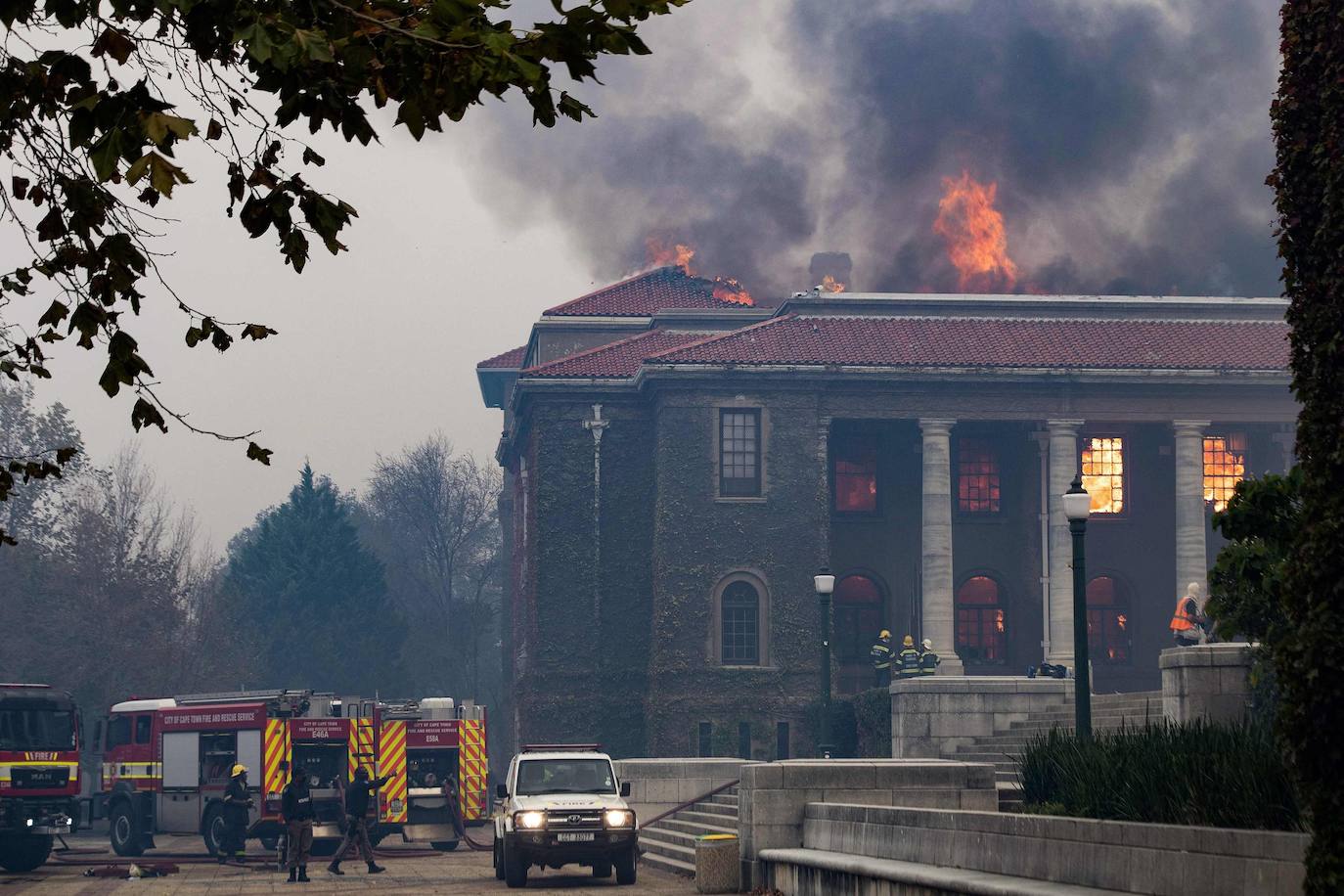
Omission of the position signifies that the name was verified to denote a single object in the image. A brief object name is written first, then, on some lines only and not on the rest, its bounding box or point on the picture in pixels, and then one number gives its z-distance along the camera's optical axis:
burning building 55.19
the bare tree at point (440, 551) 99.62
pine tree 79.62
